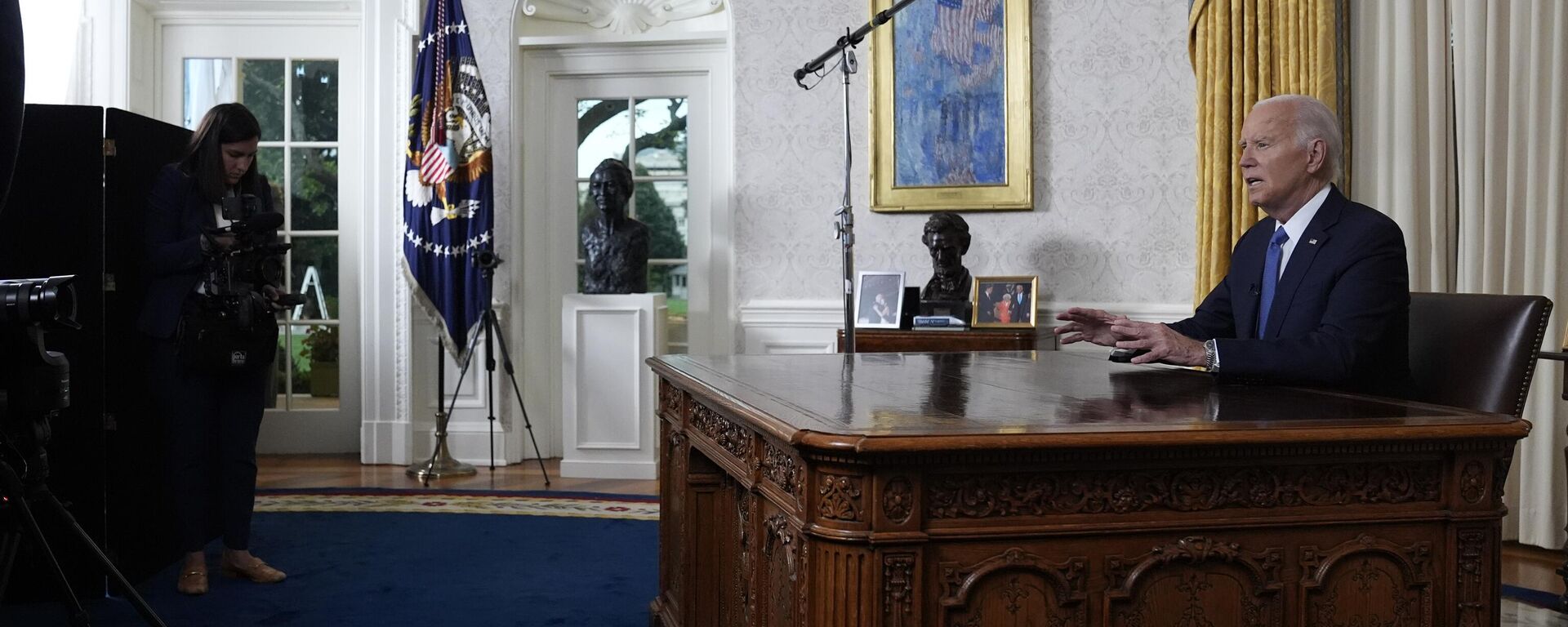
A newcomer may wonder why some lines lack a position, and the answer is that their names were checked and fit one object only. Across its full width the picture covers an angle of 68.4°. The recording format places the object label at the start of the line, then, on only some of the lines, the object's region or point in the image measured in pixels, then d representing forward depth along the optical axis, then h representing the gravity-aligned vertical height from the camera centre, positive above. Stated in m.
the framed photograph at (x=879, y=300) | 4.88 -0.03
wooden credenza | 4.61 -0.19
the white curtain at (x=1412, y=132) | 4.02 +0.58
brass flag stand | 5.12 -0.74
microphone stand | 4.00 +0.26
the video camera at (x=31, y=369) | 2.04 -0.14
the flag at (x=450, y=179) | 5.11 +0.51
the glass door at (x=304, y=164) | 5.68 +0.64
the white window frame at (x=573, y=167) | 5.62 +0.62
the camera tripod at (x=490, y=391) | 5.03 -0.44
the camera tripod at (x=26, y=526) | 2.07 -0.45
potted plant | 5.78 -0.32
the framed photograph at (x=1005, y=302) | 4.78 -0.04
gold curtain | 4.40 +0.87
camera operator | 3.12 -0.05
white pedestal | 5.12 -0.45
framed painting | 5.12 +0.83
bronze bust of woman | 5.15 +0.22
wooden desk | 1.29 -0.26
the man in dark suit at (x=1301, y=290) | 1.86 +0.01
